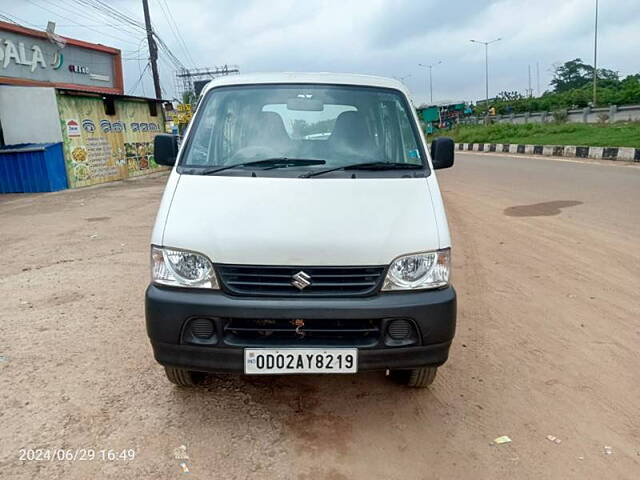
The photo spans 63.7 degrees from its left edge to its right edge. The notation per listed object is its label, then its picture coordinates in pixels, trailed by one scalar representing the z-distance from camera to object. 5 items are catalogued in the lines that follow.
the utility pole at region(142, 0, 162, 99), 22.34
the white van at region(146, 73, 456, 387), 2.56
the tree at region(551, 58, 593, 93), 66.44
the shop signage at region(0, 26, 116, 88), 14.77
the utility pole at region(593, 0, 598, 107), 32.50
